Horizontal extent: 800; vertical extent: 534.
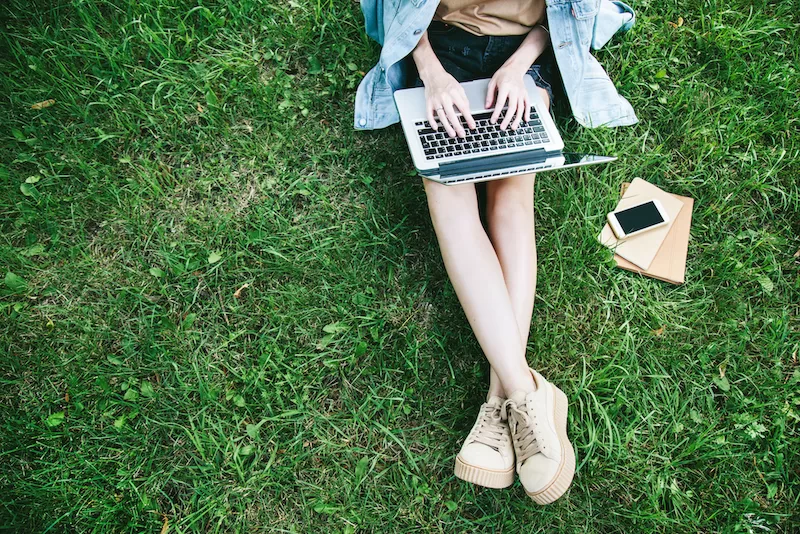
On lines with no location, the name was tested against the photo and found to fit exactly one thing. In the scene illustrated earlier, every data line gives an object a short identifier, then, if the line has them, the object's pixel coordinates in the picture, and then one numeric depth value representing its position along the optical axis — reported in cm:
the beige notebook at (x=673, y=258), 244
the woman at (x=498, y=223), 197
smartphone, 248
